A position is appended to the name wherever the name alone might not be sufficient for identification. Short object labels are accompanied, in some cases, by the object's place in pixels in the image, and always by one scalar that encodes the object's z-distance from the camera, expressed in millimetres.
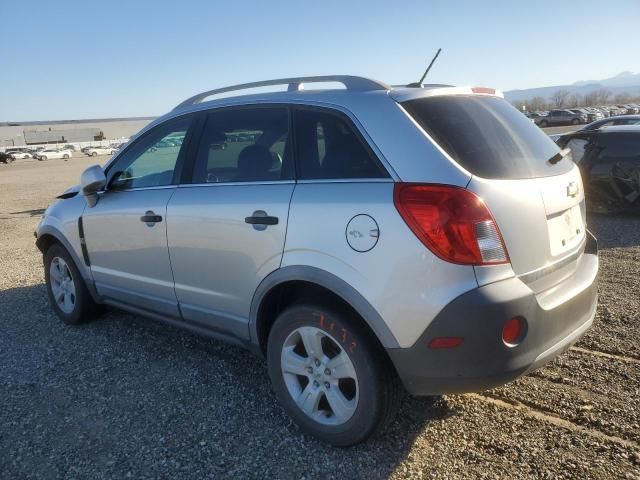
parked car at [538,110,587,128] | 48656
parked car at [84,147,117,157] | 72875
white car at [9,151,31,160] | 65675
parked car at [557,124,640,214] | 7934
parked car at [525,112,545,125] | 50656
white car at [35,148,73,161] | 65500
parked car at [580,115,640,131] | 11336
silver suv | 2318
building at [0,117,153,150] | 111500
